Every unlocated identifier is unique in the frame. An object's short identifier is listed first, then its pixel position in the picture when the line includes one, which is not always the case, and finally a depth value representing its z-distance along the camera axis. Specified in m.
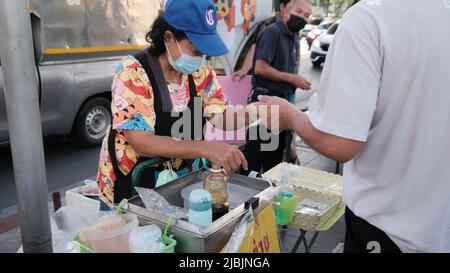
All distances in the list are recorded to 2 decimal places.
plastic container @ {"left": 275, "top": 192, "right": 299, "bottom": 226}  2.00
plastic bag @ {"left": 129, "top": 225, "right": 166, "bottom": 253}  1.21
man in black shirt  3.65
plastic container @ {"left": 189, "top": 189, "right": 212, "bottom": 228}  1.30
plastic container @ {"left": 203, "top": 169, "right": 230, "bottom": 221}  1.47
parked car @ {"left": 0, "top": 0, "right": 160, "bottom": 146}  4.60
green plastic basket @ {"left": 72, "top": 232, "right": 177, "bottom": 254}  1.22
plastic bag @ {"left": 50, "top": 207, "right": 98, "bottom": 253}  1.60
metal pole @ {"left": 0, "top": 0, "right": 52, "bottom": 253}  1.17
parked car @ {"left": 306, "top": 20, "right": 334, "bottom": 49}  18.11
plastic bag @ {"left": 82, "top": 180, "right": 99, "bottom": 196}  2.25
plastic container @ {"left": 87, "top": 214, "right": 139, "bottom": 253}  1.24
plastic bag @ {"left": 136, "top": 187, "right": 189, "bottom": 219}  1.38
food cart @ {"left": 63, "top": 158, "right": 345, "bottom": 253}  1.26
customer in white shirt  1.11
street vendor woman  1.60
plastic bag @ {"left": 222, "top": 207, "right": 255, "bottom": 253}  1.26
